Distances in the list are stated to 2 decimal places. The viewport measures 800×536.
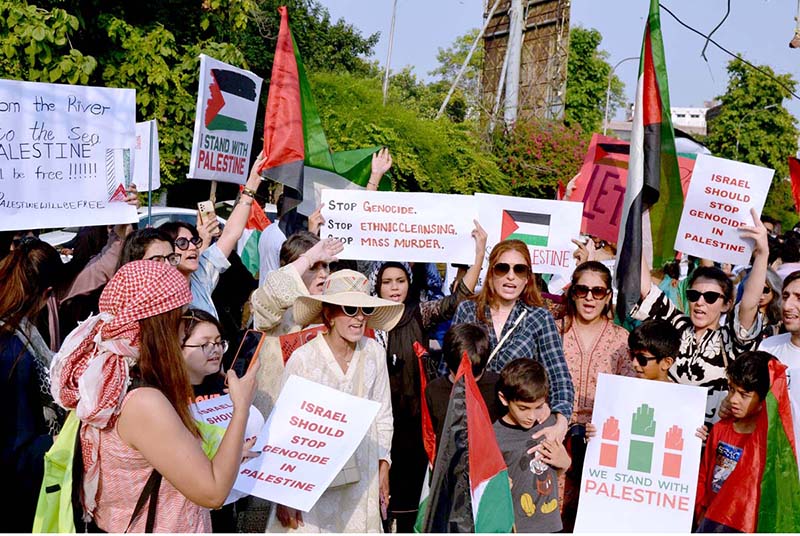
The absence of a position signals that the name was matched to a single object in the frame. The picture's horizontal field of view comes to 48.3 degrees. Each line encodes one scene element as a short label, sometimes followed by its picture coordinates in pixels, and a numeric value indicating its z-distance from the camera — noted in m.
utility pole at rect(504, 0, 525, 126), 22.91
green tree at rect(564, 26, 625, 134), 59.50
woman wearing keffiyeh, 2.54
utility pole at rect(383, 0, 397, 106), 25.24
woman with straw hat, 3.86
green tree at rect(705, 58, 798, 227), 51.81
